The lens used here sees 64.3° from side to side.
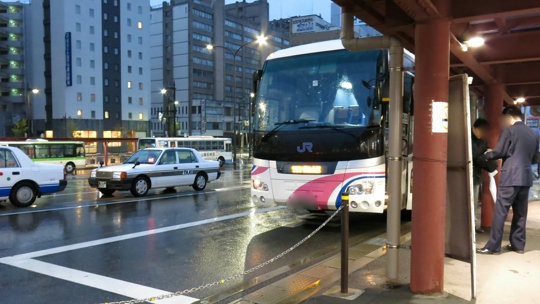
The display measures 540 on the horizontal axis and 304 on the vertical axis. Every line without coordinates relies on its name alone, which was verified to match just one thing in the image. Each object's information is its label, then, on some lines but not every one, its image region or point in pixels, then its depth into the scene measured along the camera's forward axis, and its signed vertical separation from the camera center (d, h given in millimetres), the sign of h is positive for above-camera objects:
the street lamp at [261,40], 32519 +7398
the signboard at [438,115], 4320 +212
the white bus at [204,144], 35688 -656
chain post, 4695 -1200
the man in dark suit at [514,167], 5715 -411
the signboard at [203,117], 58212 +2784
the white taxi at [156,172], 14070 -1240
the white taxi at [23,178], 11734 -1163
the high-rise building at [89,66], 74500 +12974
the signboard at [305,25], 54809 +15201
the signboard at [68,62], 73312 +12797
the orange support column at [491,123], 7781 +245
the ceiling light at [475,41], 5409 +1204
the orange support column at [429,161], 4309 -256
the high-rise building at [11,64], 77750 +13224
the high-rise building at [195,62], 102688 +18573
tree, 72875 +1515
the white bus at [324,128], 7441 +144
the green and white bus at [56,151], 28133 -998
